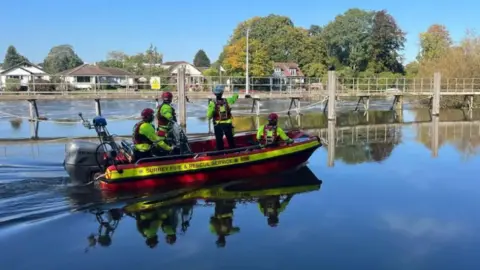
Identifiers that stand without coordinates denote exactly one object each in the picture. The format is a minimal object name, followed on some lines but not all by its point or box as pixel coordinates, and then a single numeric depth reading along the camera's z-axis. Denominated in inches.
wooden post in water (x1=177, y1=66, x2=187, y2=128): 762.2
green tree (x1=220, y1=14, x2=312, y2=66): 2778.1
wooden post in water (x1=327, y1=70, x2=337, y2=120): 882.1
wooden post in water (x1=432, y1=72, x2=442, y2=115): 1025.5
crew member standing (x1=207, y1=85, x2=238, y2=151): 399.5
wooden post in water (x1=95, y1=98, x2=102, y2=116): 839.8
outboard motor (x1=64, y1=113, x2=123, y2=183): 331.0
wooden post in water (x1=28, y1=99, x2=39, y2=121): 841.5
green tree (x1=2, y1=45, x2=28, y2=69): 3634.4
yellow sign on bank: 960.5
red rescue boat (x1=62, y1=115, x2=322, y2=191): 333.7
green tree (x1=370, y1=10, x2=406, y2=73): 2699.3
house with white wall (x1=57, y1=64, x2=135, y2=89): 2443.0
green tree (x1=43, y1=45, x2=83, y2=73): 3508.9
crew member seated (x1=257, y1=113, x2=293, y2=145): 404.5
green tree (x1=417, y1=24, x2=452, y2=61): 2709.2
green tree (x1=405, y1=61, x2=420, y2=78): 2714.6
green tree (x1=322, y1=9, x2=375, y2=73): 2770.7
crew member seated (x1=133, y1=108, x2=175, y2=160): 336.5
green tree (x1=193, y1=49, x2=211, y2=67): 5128.0
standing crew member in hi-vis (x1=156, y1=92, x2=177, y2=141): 371.9
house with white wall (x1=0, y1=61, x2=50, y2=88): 2556.6
